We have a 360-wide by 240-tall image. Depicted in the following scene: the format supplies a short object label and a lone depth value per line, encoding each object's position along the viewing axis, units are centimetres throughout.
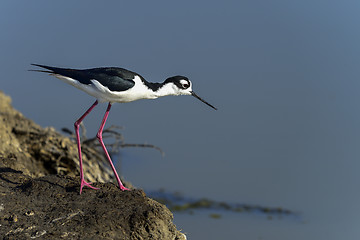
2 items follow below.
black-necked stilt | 1087
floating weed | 2370
